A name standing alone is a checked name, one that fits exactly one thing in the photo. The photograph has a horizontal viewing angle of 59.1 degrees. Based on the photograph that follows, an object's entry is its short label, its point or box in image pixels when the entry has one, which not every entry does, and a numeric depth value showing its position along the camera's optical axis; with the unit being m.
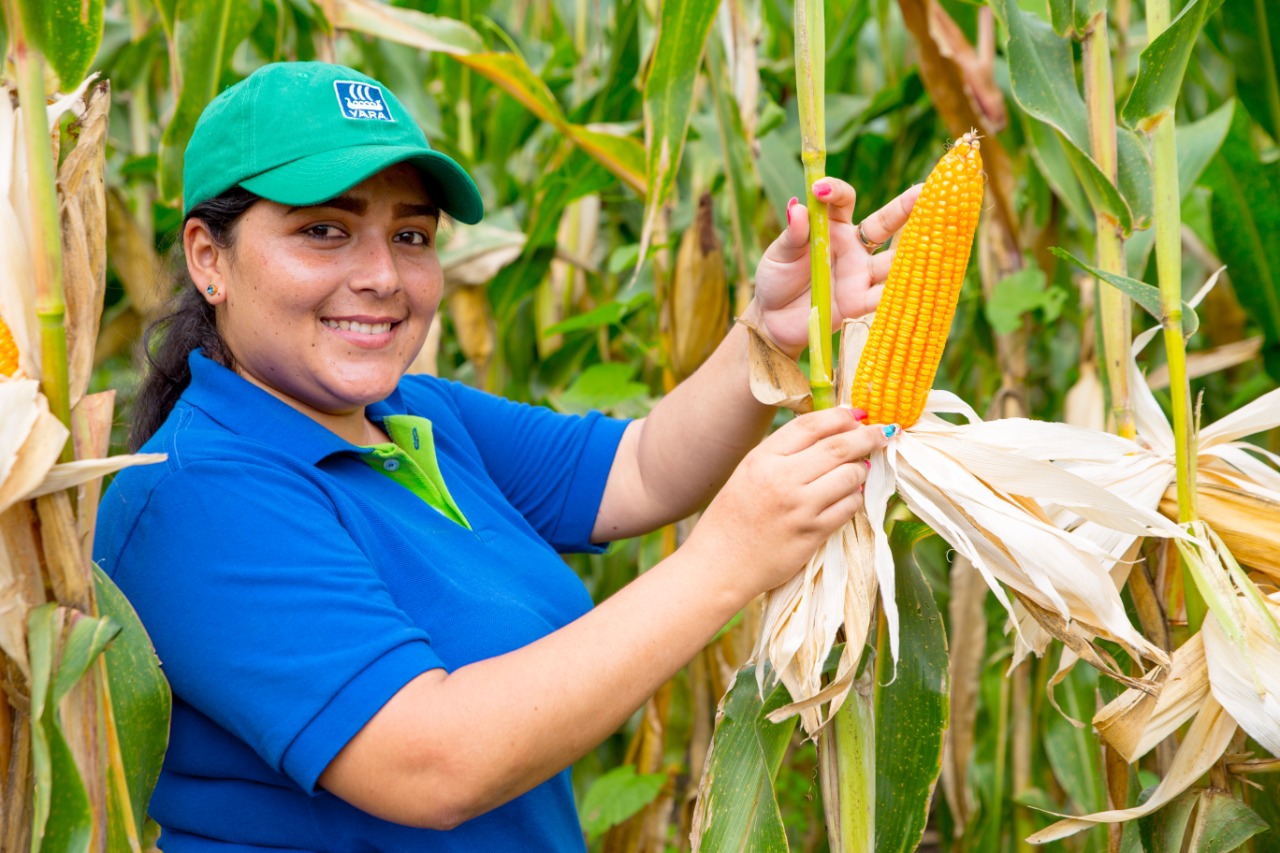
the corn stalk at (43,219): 0.98
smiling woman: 1.11
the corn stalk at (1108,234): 1.37
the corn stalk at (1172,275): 1.28
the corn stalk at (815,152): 1.10
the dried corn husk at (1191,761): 1.28
